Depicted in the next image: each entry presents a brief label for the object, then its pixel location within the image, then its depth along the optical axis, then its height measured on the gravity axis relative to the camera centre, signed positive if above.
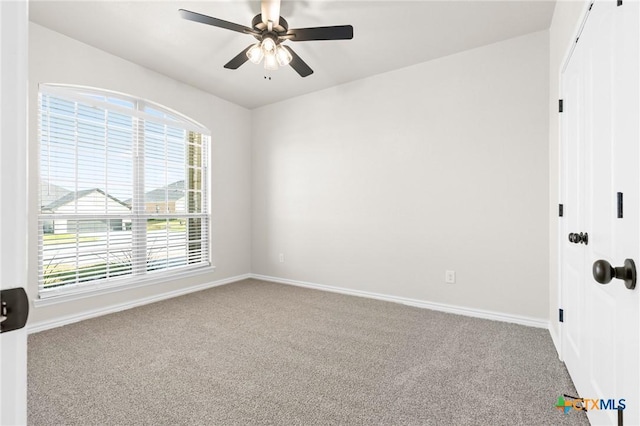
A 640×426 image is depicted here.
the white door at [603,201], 0.94 +0.05
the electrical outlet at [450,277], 3.18 -0.67
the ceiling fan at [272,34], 2.15 +1.31
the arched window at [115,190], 2.83 +0.23
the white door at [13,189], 0.45 +0.03
